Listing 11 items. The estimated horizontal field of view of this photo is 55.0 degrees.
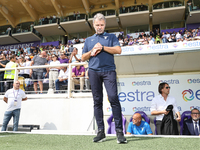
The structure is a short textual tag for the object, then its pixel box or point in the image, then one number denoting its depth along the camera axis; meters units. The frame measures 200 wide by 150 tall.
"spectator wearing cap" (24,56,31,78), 7.06
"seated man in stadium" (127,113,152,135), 4.06
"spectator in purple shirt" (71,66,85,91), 5.98
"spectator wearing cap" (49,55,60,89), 6.23
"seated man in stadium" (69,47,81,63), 7.35
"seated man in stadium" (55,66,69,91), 6.20
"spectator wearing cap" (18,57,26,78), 8.78
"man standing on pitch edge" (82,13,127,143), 2.37
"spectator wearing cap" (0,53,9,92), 6.89
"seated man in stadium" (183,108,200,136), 4.09
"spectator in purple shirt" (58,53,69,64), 7.65
